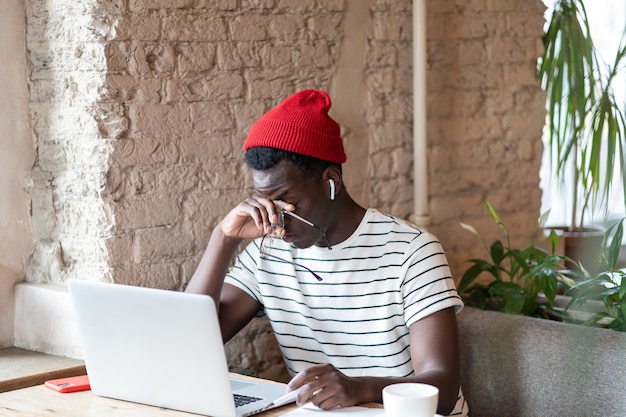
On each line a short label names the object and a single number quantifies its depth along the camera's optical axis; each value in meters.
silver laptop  3.25
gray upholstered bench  3.60
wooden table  3.33
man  3.64
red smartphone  3.51
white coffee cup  3.04
